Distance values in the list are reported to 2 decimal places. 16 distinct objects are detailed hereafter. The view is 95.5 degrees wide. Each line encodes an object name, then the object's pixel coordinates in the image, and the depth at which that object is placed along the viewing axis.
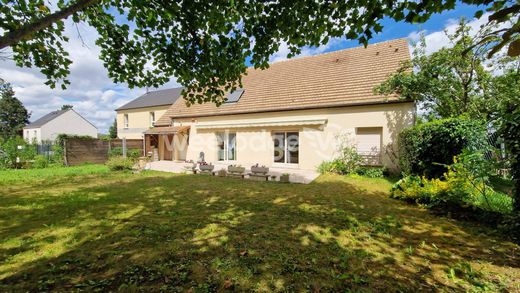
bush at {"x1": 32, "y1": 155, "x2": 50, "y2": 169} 18.50
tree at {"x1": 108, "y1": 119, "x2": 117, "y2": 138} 70.30
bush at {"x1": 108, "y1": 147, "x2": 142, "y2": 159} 23.01
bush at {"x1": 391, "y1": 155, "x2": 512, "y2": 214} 6.33
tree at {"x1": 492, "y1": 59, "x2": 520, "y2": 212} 4.71
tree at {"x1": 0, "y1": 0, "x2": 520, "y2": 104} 4.29
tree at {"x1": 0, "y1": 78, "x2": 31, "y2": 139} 63.81
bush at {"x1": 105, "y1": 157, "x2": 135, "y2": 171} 16.95
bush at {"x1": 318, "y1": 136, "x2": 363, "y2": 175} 13.70
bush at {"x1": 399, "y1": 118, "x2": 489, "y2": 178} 7.09
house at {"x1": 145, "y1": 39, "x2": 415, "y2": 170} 13.79
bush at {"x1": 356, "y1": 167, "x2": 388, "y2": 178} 12.80
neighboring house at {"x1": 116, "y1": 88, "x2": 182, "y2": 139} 35.19
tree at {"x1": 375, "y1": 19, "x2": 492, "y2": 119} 10.83
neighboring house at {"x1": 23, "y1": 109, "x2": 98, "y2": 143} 45.47
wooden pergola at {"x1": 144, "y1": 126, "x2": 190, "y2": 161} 21.28
